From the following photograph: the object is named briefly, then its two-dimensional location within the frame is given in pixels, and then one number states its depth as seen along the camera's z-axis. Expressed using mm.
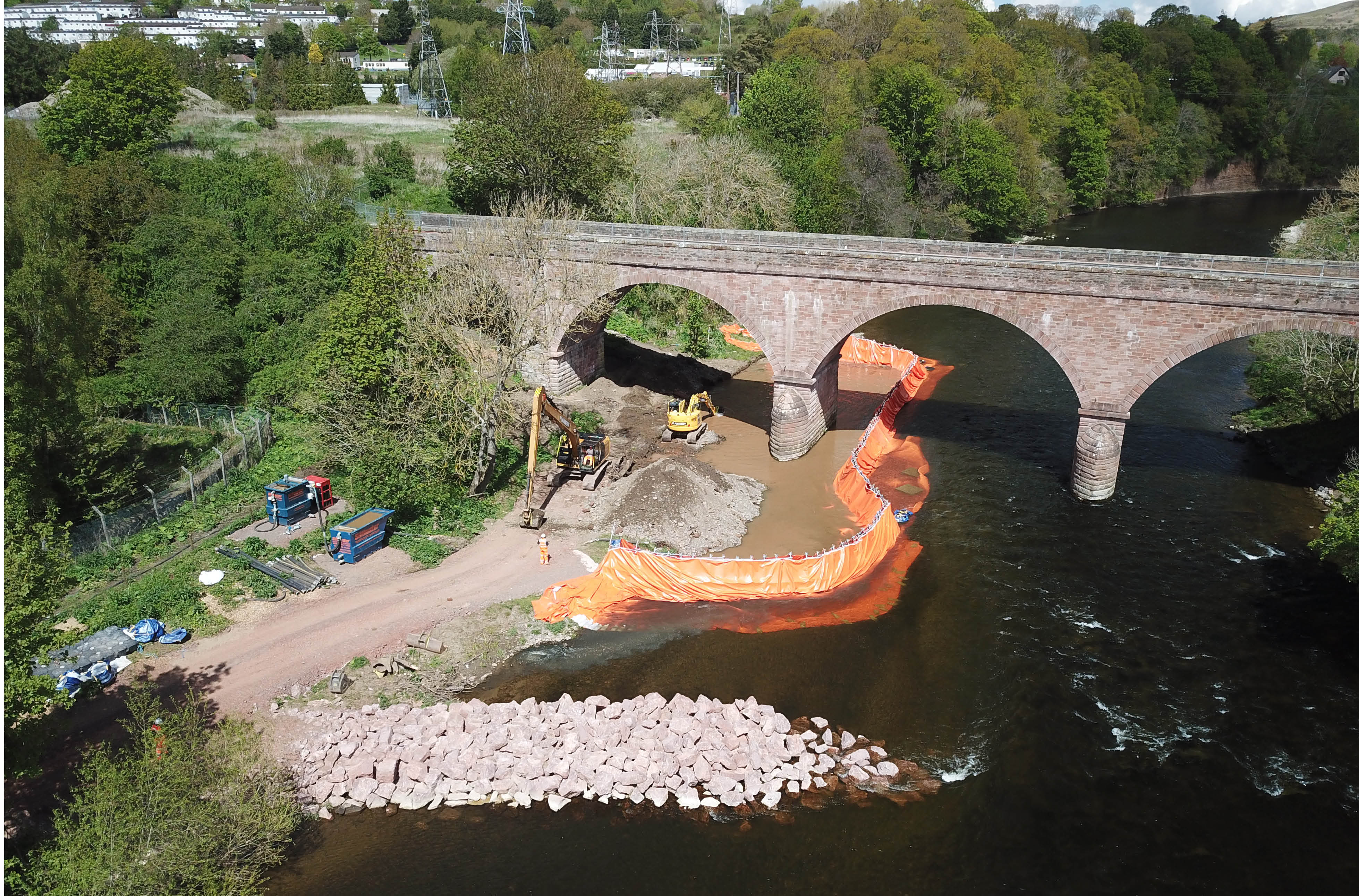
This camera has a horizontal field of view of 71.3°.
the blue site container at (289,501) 36469
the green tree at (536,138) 57344
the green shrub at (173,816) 19859
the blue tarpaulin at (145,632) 29797
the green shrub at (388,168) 72188
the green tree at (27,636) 19562
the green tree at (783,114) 76812
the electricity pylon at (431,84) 101250
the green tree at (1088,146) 95250
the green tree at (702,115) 87500
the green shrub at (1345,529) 30453
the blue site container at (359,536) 34812
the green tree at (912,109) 78250
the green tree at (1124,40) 112562
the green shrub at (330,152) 72250
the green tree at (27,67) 93312
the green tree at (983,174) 76875
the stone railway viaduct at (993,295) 36719
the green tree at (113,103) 65000
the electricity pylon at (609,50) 143250
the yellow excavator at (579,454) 40469
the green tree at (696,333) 59000
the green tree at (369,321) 38094
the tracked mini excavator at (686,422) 46969
